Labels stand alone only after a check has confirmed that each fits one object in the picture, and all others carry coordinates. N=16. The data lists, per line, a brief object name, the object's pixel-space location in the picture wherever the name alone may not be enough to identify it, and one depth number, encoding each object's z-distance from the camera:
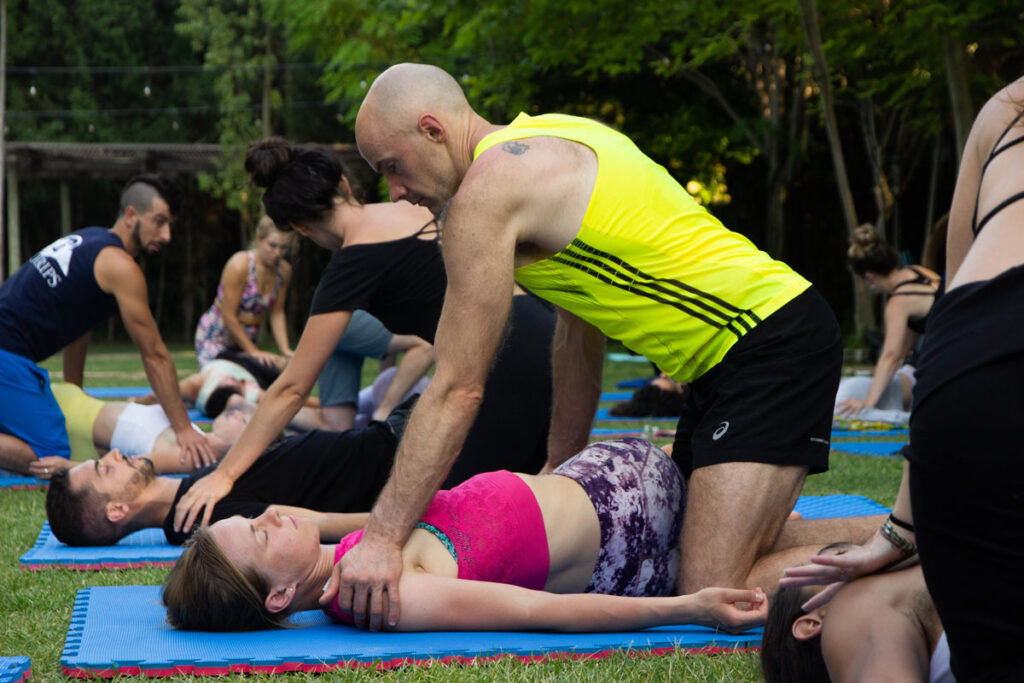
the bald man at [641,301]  2.63
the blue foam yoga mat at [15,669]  2.45
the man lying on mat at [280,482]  3.85
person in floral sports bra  8.38
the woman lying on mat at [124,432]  5.39
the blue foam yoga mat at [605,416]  8.19
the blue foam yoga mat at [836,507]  4.26
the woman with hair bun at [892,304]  7.23
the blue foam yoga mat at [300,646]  2.51
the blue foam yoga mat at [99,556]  3.75
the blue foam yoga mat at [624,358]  15.32
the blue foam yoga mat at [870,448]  6.57
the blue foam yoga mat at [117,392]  9.60
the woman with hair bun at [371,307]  3.79
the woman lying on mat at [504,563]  2.67
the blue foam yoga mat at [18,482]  5.45
